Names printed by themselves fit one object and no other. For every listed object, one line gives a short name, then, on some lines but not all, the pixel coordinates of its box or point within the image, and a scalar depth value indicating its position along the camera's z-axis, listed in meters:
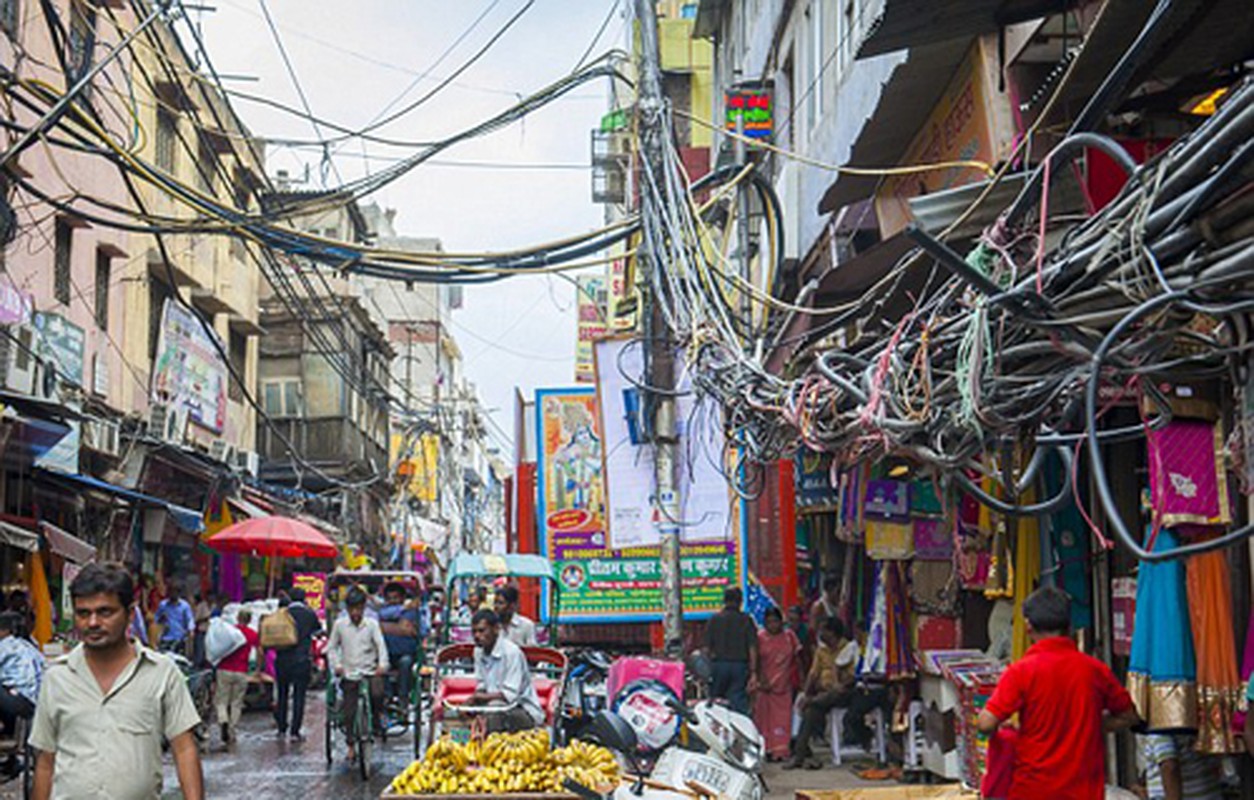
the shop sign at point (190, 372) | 25.30
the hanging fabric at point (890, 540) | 13.94
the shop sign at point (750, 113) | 22.69
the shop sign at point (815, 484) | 16.89
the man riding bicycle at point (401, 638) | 16.83
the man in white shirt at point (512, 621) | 15.07
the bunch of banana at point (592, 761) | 9.40
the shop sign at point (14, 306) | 17.38
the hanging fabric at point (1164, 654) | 8.28
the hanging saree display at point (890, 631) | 14.46
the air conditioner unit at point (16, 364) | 16.47
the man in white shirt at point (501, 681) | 11.57
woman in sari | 16.20
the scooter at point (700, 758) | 9.06
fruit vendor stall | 9.02
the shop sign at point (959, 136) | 11.69
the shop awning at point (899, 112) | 12.43
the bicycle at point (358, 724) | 14.45
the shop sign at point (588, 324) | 51.22
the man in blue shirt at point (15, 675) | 11.86
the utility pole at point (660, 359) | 14.68
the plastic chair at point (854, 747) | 15.20
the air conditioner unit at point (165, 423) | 24.25
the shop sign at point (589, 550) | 20.05
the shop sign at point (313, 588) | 33.25
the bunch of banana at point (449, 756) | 9.42
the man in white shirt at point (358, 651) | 15.41
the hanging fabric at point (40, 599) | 16.97
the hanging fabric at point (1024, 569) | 11.48
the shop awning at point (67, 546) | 17.22
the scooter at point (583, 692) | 13.41
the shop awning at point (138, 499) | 18.77
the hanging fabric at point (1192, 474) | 8.34
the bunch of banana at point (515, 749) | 9.42
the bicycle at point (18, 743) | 11.82
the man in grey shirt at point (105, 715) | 5.54
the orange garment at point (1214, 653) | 8.17
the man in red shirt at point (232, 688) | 17.55
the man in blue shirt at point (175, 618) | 20.00
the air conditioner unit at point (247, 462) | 29.48
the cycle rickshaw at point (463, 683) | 12.13
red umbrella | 22.95
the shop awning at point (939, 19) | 10.02
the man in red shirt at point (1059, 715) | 7.03
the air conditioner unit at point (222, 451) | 27.95
